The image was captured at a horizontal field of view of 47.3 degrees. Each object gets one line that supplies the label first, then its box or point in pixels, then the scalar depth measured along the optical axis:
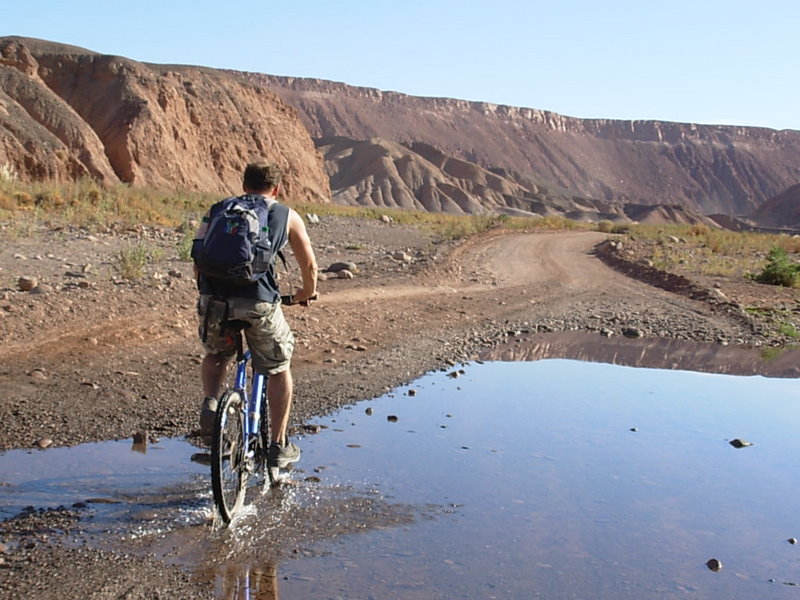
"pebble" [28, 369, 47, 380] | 6.83
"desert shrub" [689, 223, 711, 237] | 42.03
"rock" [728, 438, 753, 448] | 6.91
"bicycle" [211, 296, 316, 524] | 4.21
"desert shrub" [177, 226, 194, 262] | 14.05
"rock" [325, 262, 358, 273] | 15.54
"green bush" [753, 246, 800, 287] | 19.62
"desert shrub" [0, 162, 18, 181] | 22.12
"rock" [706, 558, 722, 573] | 4.51
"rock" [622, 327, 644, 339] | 12.04
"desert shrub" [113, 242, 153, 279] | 11.33
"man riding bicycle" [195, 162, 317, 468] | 4.42
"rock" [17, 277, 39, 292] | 9.81
